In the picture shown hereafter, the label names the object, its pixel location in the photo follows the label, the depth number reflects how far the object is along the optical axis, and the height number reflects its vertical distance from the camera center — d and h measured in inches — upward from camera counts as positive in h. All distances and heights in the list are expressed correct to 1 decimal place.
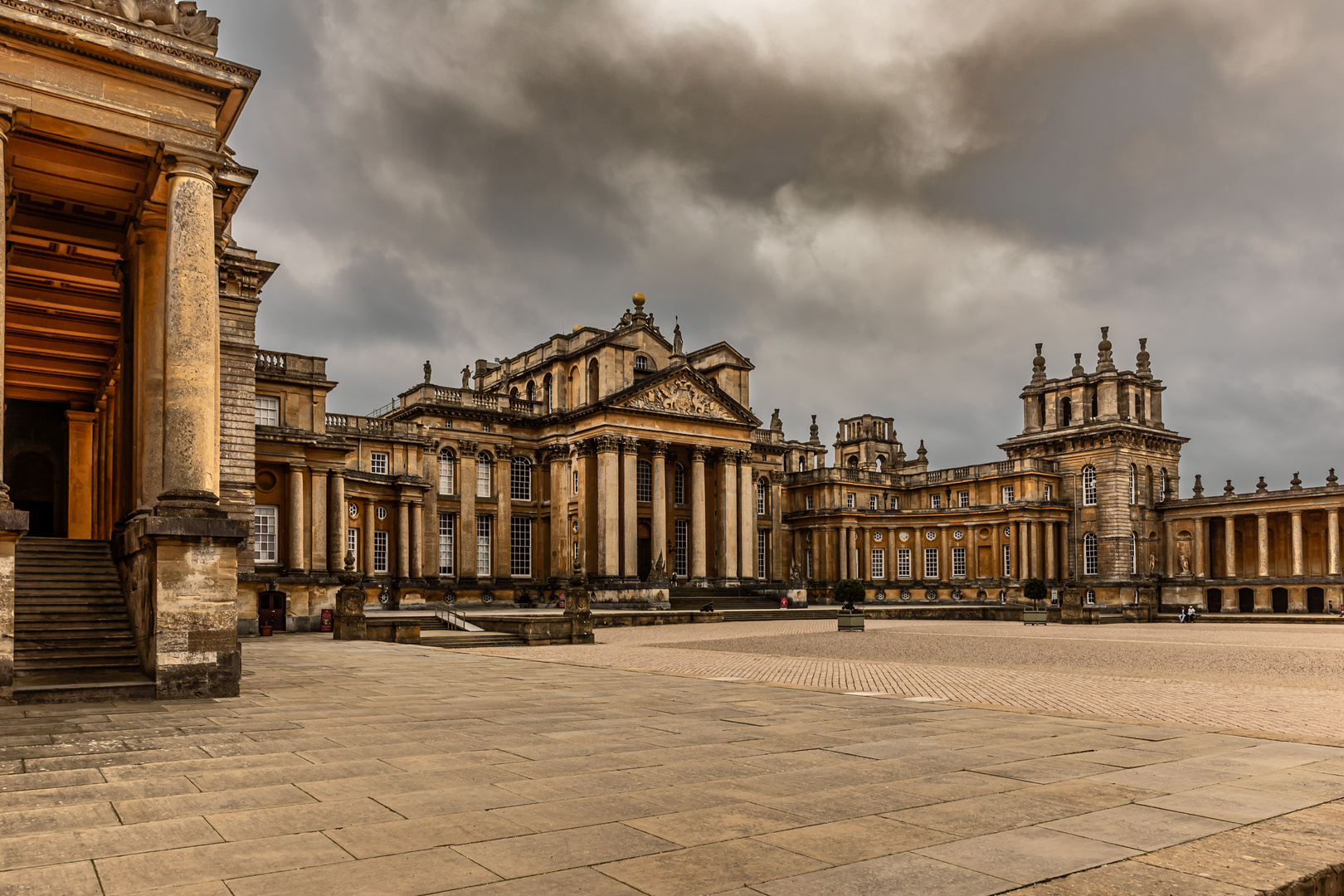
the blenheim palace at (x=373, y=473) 504.4 +51.9
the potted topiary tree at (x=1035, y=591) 2197.3 -213.1
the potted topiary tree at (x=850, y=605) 1374.3 -171.4
